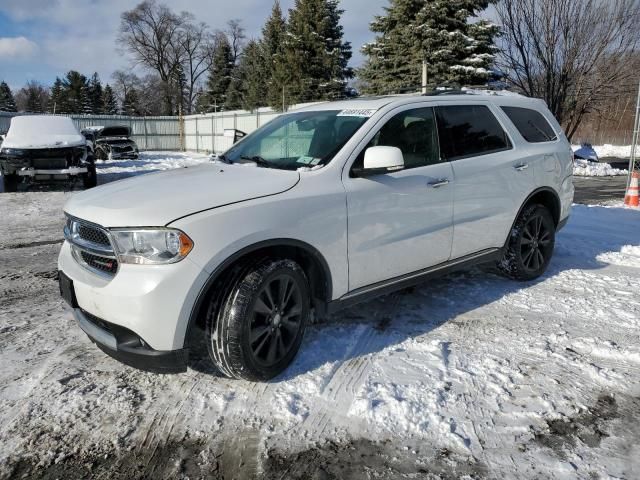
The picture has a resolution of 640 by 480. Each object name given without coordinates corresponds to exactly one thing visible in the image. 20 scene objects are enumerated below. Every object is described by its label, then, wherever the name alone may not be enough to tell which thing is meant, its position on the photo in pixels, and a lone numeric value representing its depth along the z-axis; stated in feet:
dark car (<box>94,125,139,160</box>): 74.49
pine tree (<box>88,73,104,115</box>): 220.43
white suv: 8.85
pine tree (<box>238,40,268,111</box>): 129.70
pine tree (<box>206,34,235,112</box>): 170.19
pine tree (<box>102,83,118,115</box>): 225.00
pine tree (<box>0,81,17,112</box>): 254.92
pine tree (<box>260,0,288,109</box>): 109.81
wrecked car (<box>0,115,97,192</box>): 37.24
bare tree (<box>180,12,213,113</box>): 181.88
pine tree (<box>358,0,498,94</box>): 70.95
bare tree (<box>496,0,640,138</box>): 72.33
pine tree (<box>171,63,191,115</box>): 181.47
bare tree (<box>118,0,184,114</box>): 176.96
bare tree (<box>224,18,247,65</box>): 183.21
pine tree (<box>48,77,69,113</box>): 214.07
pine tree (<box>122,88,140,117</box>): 209.56
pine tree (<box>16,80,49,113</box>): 242.37
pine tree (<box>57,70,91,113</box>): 211.82
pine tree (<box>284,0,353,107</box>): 99.30
